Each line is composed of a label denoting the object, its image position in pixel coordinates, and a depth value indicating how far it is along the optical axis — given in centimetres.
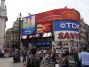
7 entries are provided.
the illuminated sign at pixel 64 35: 2510
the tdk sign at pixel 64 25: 2510
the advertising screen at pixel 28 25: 2805
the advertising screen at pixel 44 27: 2599
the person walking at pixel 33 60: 407
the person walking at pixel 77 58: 505
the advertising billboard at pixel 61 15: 2545
